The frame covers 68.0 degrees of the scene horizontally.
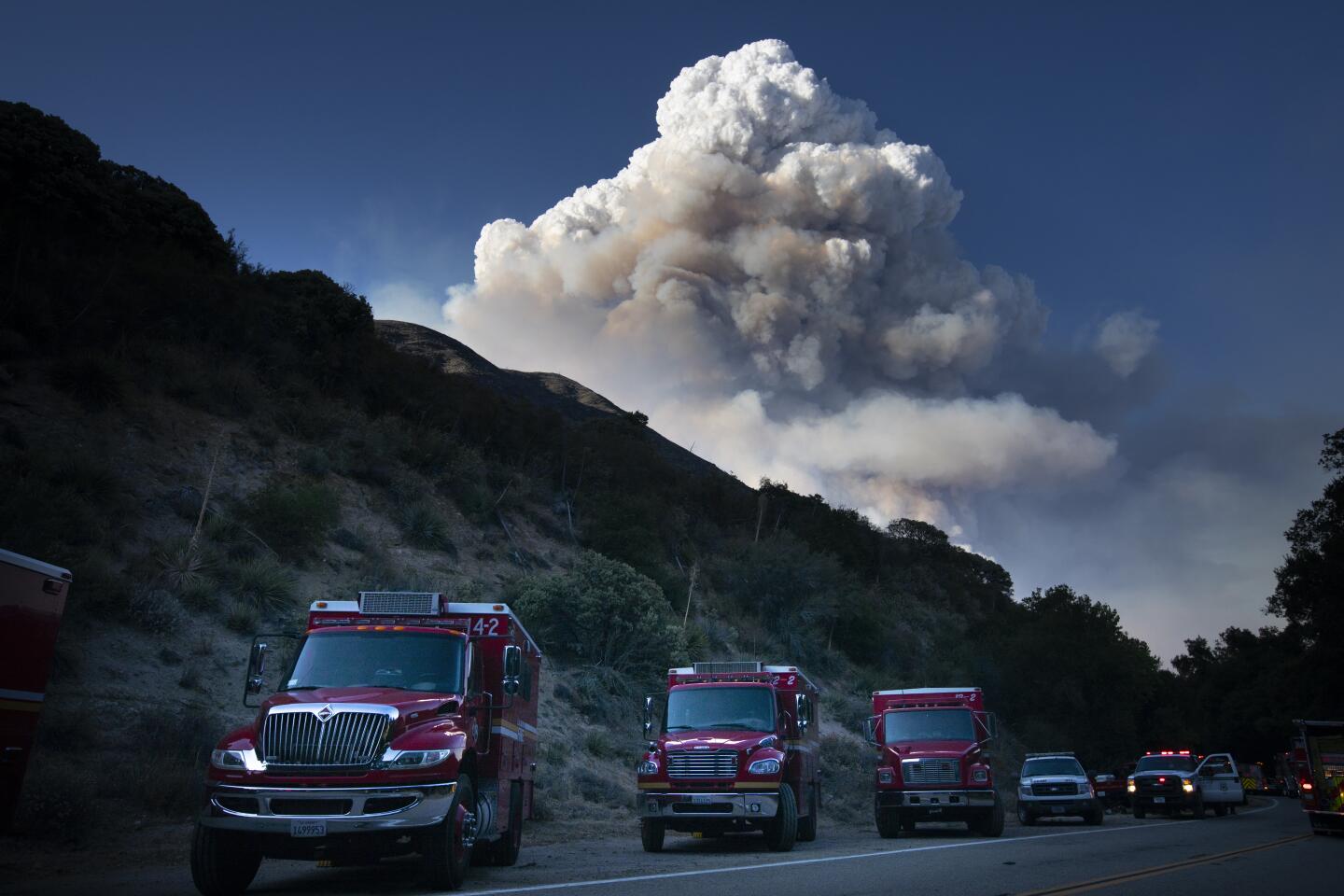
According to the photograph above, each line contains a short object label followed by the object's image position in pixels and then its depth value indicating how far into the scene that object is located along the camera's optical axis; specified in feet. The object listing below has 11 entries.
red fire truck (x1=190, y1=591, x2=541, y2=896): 26.50
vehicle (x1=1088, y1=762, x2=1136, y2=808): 111.86
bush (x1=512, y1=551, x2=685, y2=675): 92.84
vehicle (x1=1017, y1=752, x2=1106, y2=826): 77.20
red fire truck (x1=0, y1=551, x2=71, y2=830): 29.25
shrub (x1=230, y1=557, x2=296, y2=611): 75.72
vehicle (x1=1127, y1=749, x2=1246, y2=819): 94.43
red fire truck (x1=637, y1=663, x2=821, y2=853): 46.47
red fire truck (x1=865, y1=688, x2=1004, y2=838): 59.82
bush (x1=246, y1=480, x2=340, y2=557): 84.53
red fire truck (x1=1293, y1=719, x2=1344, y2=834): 60.85
